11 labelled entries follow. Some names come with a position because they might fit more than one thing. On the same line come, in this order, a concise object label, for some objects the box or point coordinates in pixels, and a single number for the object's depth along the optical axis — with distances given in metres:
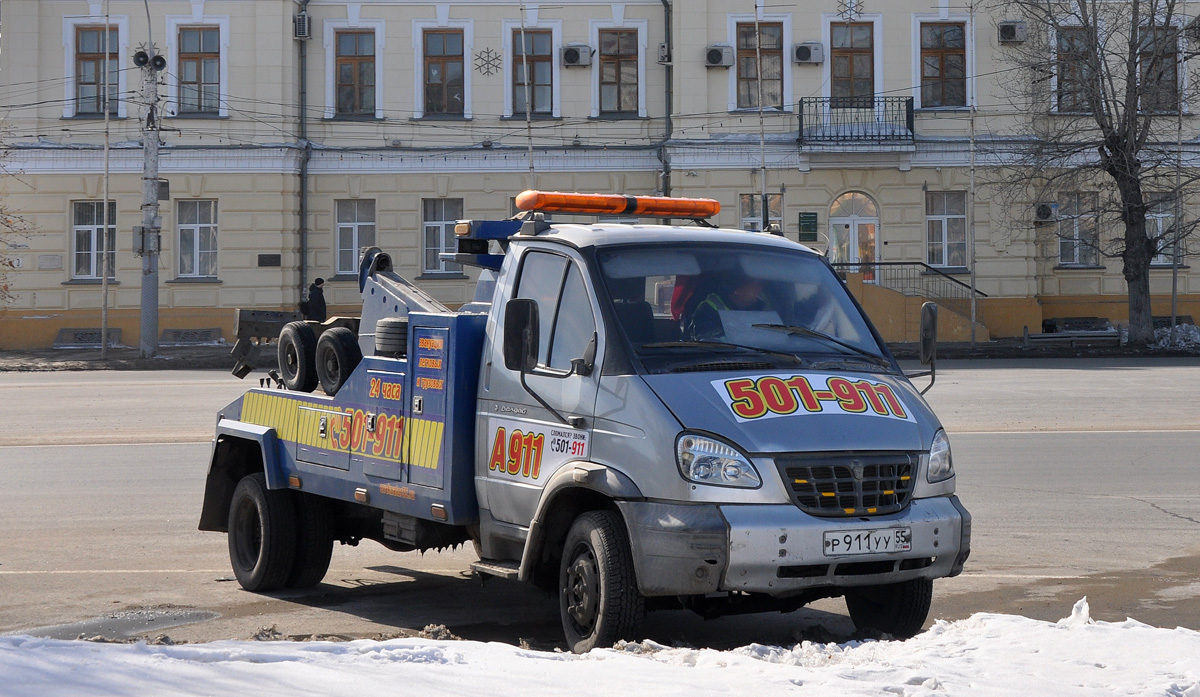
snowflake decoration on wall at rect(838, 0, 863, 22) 35.53
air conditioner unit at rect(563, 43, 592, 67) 36.12
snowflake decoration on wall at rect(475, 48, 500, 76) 36.41
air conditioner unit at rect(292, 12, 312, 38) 35.69
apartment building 35.31
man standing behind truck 29.98
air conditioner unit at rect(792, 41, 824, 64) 35.25
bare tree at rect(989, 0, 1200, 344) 33.22
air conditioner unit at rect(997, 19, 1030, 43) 35.12
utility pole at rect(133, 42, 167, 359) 30.67
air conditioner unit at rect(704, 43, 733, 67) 35.03
